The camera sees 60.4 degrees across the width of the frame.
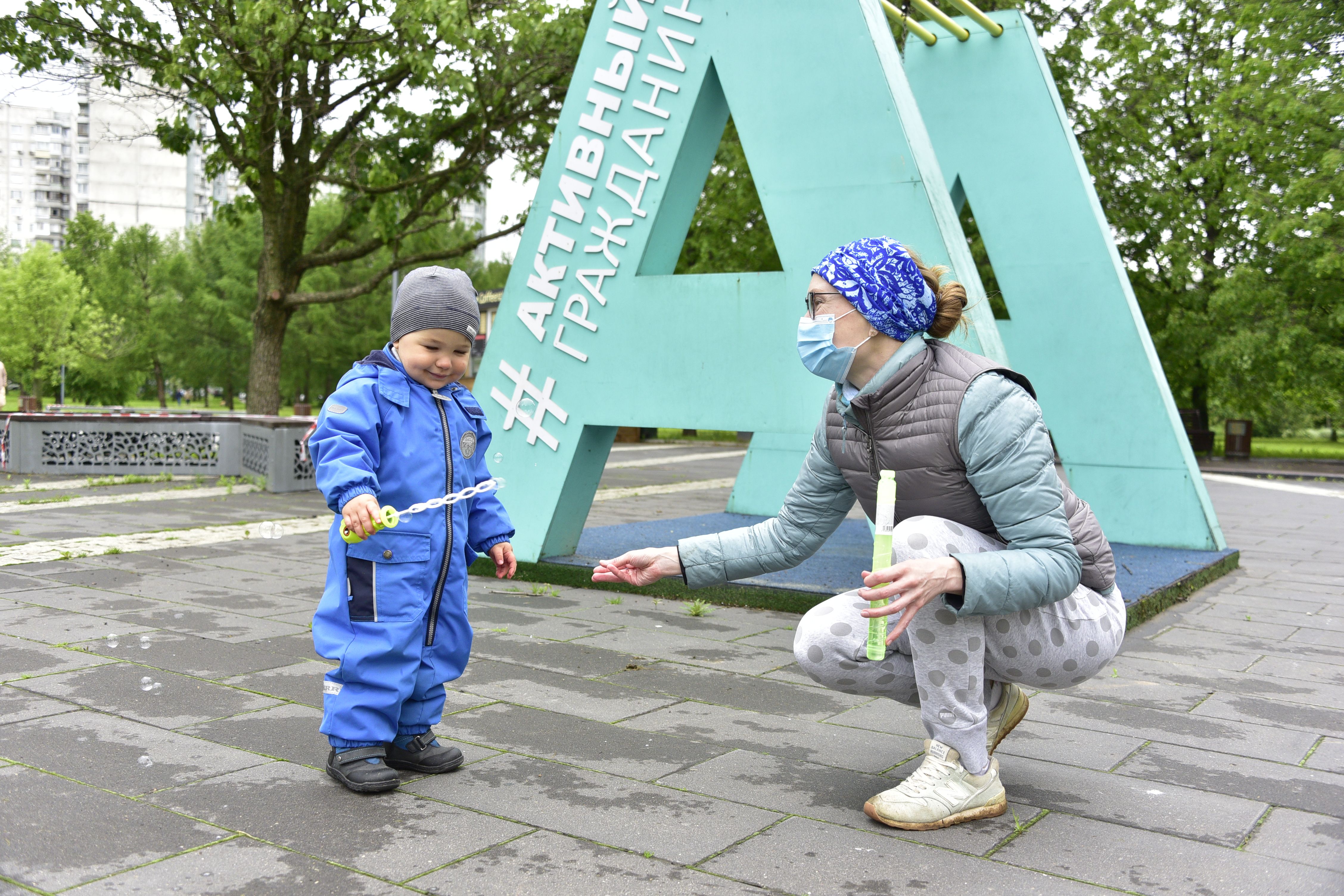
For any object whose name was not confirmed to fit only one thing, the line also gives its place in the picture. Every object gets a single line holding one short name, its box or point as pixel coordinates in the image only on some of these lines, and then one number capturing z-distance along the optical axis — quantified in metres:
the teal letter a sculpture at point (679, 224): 6.46
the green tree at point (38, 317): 46.69
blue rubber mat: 6.63
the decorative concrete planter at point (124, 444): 14.89
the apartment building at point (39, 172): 109.31
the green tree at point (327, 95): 13.27
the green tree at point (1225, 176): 20.34
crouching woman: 2.86
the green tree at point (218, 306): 43.88
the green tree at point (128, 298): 49.56
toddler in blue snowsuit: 3.25
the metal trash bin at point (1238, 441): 24.94
